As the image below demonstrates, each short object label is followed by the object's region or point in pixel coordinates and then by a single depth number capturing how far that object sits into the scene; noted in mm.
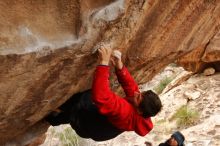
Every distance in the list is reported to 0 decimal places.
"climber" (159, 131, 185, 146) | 5626
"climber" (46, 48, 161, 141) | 3053
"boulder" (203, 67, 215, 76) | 8859
